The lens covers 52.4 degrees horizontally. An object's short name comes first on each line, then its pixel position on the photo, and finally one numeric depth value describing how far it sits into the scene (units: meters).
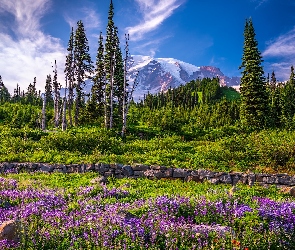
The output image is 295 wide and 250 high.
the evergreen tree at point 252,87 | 41.72
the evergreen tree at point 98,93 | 50.44
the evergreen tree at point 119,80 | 48.50
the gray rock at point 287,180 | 16.03
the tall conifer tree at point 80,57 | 46.28
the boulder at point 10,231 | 5.96
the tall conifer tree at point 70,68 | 45.54
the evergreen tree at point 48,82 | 85.81
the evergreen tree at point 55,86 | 49.28
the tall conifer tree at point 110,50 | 42.19
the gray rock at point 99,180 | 13.04
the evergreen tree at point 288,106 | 53.76
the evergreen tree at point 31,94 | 111.59
